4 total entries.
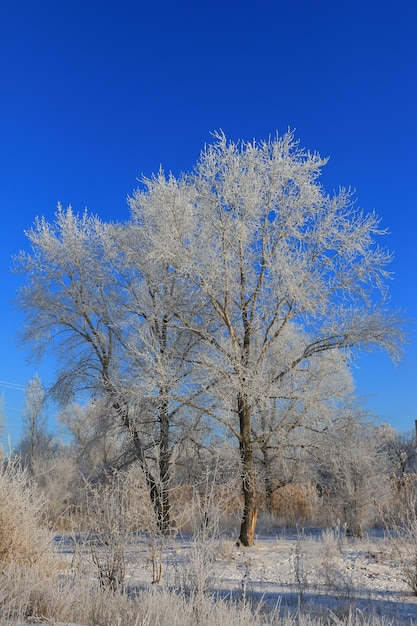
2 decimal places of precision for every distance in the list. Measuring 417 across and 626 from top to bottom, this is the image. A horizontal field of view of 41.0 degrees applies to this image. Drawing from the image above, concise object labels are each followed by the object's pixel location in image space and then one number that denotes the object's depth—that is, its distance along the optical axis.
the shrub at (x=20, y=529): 7.27
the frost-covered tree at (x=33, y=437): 37.09
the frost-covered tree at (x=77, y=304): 16.09
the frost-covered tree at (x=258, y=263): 11.98
